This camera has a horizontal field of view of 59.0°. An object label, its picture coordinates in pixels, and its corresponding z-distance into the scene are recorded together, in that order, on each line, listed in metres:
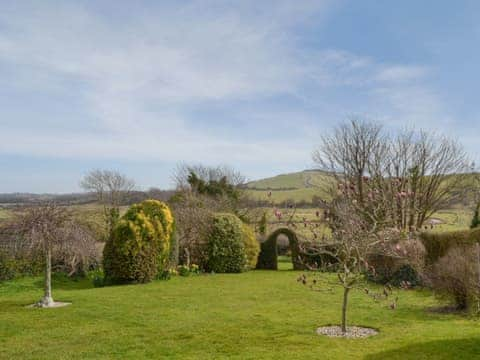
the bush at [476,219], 20.46
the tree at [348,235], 7.36
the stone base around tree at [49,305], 9.49
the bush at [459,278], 8.58
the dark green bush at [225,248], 18.30
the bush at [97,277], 13.76
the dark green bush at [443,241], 11.91
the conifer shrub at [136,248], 13.41
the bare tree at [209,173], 38.31
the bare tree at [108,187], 36.33
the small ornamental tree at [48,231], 9.34
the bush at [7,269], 13.35
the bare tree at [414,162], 23.28
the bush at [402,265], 13.17
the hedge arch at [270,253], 20.58
